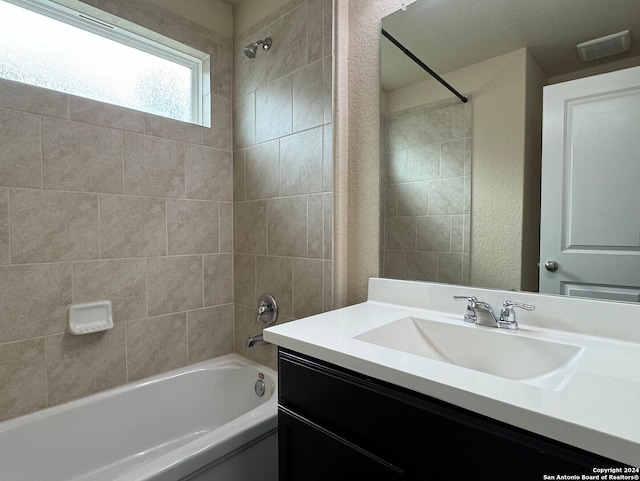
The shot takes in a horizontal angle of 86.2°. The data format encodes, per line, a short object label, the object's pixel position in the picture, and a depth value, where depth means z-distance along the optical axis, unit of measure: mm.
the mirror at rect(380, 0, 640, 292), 990
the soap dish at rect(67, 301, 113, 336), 1417
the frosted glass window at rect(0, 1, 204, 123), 1388
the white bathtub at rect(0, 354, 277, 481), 1142
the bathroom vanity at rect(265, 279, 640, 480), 530
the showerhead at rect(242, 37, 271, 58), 1662
